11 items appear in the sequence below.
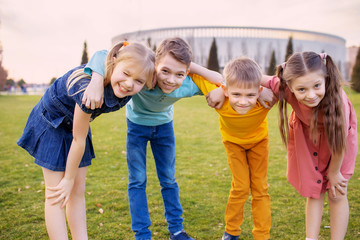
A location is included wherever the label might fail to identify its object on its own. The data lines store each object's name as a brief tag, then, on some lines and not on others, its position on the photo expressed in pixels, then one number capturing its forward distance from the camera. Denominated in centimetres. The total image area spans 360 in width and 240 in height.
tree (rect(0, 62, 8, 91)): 3666
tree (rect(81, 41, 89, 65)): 3591
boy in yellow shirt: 265
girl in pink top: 233
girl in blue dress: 216
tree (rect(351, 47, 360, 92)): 2491
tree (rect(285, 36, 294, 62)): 3129
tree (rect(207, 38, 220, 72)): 3137
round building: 5478
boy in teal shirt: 245
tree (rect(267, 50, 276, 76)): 3200
